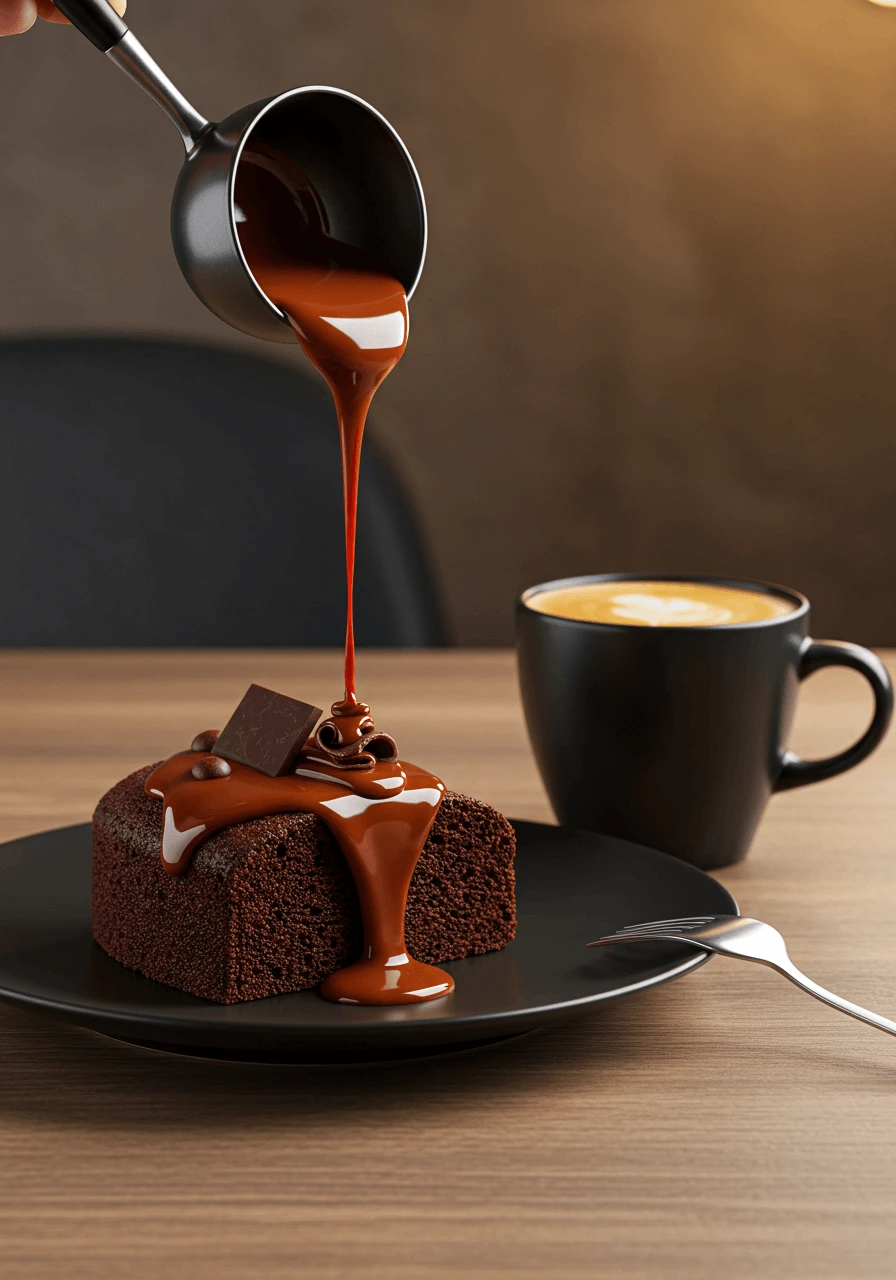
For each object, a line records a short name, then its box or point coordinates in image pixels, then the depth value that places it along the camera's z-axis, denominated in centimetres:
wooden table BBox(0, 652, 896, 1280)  75
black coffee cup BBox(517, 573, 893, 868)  97
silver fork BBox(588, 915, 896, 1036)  85
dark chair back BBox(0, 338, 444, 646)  149
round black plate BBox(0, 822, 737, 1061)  81
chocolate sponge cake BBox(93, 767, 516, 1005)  86
